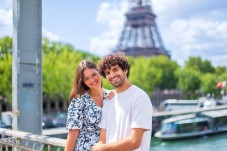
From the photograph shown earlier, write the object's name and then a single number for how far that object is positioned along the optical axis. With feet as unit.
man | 7.98
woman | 9.58
